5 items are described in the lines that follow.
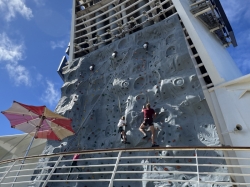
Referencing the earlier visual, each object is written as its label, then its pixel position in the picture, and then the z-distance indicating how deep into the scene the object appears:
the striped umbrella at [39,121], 7.26
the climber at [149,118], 7.13
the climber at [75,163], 7.92
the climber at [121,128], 7.81
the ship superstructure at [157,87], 6.89
